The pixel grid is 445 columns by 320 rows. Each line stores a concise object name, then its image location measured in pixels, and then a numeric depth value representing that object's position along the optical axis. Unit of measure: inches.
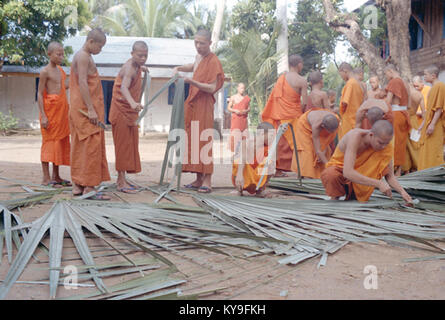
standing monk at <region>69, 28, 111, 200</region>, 171.3
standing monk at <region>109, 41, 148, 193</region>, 196.2
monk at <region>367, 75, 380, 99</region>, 253.9
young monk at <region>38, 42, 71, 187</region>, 210.8
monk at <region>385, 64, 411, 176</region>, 242.5
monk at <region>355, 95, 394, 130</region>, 215.5
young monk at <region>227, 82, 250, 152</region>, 402.6
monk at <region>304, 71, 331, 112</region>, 223.8
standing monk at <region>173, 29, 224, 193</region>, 198.5
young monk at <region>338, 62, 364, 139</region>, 253.4
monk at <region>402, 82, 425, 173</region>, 256.1
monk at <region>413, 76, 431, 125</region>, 270.5
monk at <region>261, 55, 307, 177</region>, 239.3
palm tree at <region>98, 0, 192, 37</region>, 992.9
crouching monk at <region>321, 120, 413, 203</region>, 148.5
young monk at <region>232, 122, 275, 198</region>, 181.3
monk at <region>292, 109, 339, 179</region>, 206.8
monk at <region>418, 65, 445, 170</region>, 231.9
